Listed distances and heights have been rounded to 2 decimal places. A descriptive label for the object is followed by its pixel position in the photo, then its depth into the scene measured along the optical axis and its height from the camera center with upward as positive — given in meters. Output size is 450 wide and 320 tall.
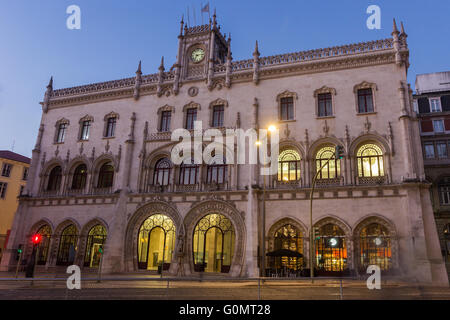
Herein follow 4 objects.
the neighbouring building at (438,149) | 38.88 +13.38
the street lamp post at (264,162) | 23.49 +4.37
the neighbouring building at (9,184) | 49.51 +9.53
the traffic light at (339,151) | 20.79 +6.44
